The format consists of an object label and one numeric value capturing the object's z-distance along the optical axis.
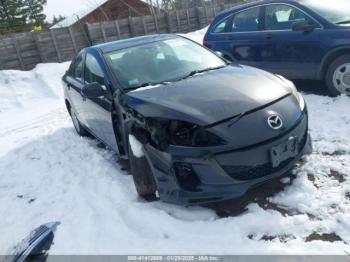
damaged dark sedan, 2.98
